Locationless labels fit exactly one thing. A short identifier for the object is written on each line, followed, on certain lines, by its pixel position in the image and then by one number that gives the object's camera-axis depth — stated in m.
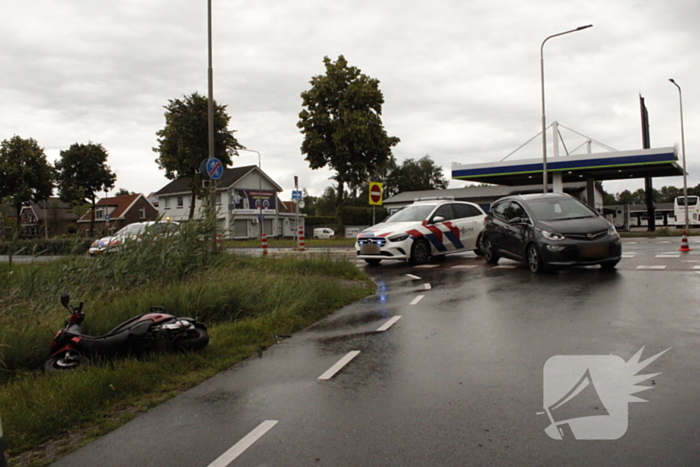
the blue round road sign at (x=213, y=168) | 16.61
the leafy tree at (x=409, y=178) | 95.56
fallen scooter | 5.81
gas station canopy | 36.38
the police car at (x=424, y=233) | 15.31
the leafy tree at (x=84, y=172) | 64.44
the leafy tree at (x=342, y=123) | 39.78
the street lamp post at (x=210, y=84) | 17.16
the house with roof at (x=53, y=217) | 65.62
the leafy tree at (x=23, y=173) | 55.84
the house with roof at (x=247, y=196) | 65.62
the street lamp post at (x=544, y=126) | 30.44
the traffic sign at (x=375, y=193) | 23.03
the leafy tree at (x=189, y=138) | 44.88
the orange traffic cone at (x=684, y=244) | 16.42
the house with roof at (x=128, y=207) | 85.91
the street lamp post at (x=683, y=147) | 40.13
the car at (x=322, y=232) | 59.12
